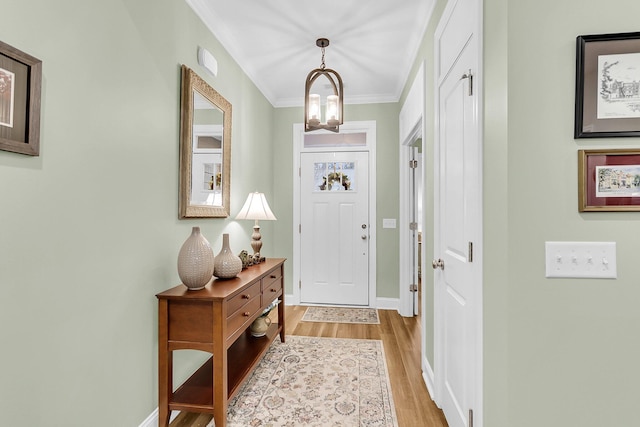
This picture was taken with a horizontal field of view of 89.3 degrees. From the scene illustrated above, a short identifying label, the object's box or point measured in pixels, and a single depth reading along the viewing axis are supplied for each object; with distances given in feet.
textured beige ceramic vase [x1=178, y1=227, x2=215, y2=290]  5.85
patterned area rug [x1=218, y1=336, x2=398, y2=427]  6.23
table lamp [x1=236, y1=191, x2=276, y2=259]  9.38
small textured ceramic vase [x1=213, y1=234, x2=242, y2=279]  6.88
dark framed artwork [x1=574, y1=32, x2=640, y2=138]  3.55
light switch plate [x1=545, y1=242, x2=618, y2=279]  3.59
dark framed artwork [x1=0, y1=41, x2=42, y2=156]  3.38
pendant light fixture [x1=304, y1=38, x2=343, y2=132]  7.95
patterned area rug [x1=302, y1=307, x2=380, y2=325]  11.96
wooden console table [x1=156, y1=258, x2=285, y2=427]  5.57
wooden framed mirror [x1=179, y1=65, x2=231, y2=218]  6.76
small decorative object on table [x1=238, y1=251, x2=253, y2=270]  8.41
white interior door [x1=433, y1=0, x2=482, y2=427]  4.60
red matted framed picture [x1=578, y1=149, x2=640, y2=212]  3.54
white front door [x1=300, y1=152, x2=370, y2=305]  13.46
